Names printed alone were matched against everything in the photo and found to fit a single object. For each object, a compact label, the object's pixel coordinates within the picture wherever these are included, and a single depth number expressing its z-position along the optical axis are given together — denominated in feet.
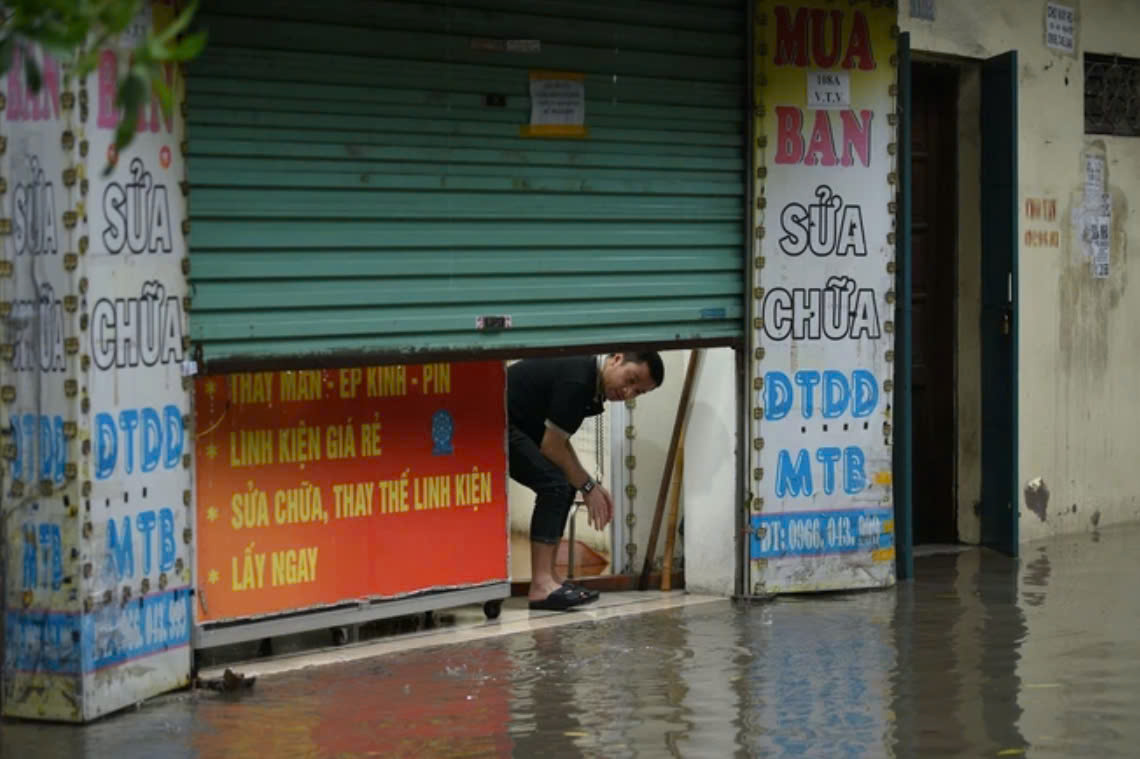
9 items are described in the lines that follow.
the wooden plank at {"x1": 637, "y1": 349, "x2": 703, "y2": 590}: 60.75
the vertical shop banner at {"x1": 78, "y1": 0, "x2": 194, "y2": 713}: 42.39
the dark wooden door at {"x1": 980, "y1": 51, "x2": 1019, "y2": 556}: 67.20
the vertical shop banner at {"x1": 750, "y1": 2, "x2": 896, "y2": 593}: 58.15
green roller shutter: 46.39
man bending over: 56.96
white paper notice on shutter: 52.56
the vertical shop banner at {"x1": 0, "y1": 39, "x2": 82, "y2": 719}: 42.08
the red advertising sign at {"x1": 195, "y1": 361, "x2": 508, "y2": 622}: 47.84
